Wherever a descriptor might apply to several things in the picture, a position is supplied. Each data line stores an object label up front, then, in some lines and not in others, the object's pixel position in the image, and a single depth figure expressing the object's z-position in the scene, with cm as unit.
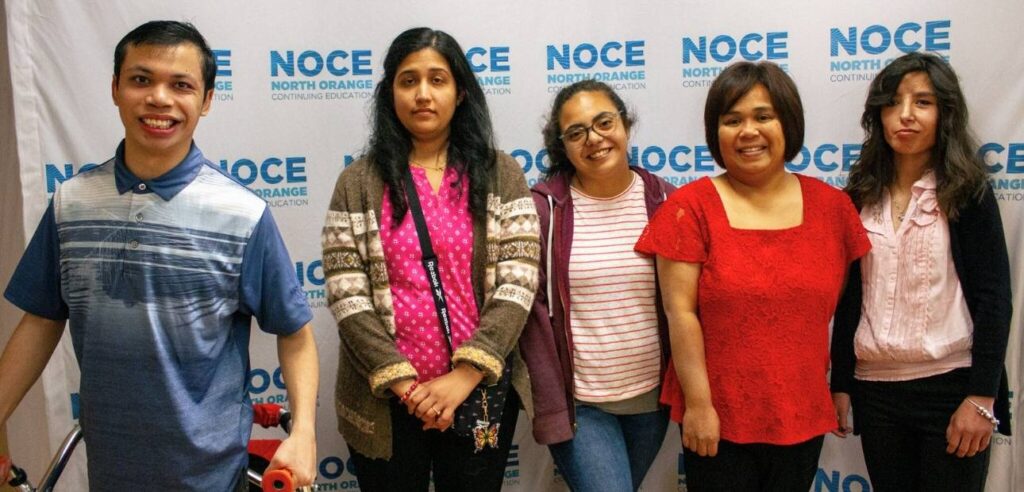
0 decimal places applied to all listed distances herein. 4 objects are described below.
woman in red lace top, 190
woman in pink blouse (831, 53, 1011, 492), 204
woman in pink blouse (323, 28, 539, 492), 189
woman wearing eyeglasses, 209
